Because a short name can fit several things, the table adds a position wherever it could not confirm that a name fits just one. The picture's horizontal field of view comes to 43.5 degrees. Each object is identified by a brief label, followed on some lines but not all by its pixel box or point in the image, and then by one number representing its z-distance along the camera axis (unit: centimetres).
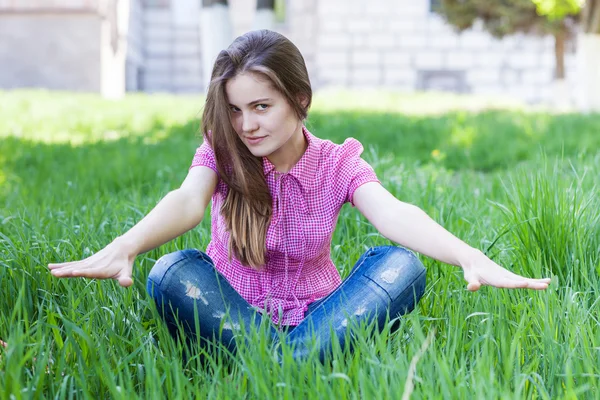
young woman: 197
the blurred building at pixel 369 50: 1958
